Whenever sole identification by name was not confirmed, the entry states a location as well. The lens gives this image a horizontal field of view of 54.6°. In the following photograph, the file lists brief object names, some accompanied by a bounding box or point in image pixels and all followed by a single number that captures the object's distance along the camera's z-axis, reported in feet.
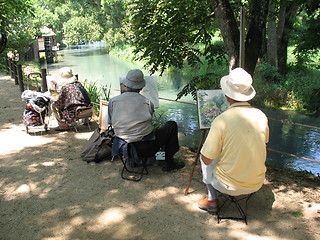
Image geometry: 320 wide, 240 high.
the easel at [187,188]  11.51
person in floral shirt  17.90
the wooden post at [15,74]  35.35
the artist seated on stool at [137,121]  12.04
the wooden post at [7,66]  44.85
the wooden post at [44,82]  24.95
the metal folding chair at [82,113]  18.12
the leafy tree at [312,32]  15.29
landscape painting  11.83
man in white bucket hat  8.85
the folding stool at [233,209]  9.93
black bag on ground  14.25
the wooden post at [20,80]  30.14
